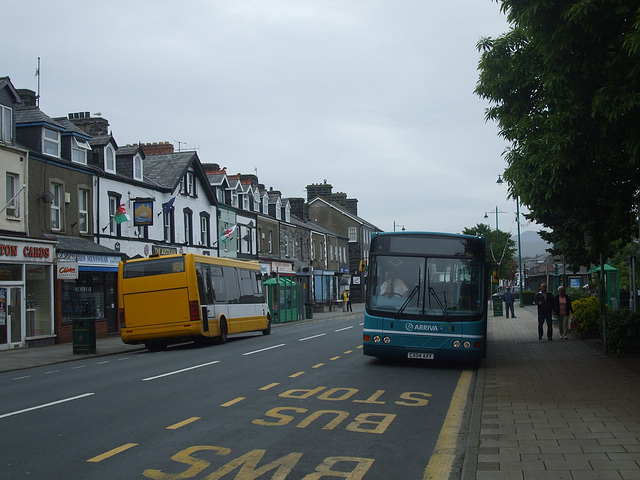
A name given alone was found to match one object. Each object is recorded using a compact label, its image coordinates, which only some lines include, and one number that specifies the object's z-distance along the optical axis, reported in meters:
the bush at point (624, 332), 15.68
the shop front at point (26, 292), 23.61
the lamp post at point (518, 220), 46.09
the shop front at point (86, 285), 26.52
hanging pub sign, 31.84
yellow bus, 20.75
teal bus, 14.44
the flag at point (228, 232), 42.34
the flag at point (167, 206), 35.72
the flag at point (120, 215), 30.53
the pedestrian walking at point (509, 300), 38.00
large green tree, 9.54
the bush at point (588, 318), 21.31
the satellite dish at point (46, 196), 26.13
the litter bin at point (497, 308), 42.88
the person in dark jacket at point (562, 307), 21.21
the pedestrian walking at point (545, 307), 21.22
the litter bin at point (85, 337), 21.14
